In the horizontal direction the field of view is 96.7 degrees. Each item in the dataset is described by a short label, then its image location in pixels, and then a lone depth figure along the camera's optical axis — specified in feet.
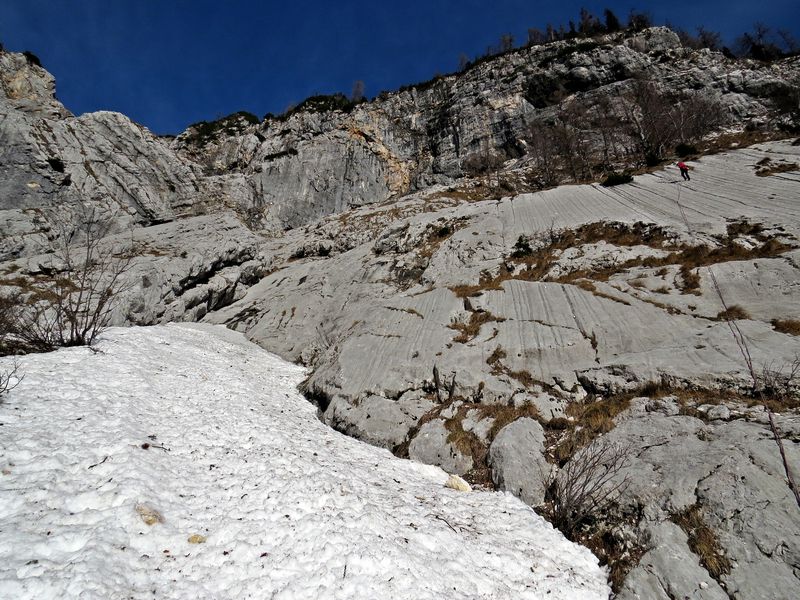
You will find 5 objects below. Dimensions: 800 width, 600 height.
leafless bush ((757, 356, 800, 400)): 28.09
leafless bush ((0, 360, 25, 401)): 30.26
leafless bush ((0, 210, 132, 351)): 46.26
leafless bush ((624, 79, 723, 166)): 147.64
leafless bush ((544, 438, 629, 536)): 25.31
